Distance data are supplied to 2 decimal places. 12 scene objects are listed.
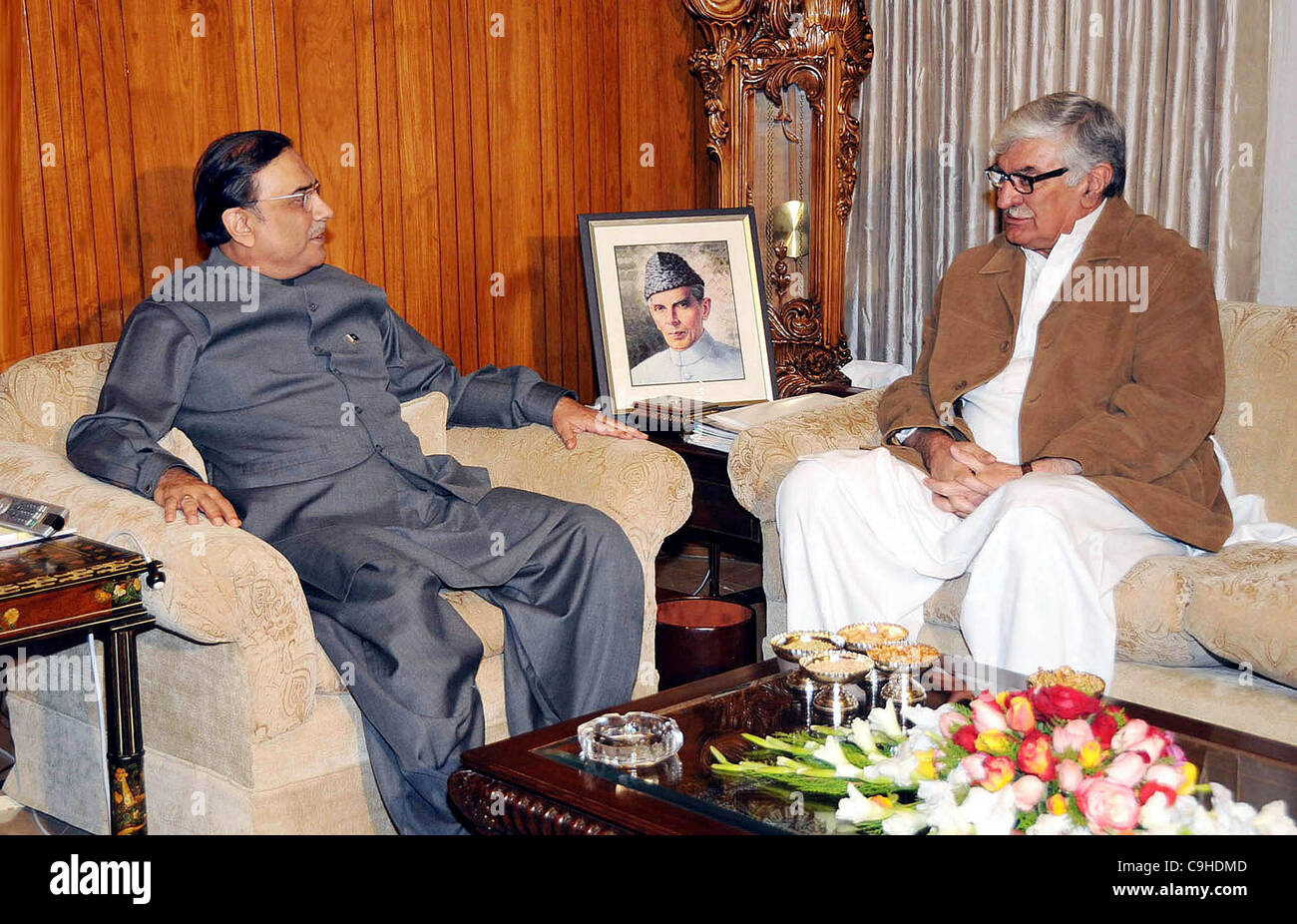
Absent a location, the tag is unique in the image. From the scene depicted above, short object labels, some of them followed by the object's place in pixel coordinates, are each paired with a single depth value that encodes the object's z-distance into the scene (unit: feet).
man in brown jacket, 8.25
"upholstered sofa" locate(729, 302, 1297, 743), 7.52
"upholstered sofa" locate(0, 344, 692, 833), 7.01
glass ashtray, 5.79
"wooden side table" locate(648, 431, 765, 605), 10.53
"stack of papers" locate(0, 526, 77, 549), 6.96
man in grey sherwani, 7.81
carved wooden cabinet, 11.95
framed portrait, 11.59
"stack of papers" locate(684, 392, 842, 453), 10.30
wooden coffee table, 5.35
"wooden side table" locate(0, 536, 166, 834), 6.38
